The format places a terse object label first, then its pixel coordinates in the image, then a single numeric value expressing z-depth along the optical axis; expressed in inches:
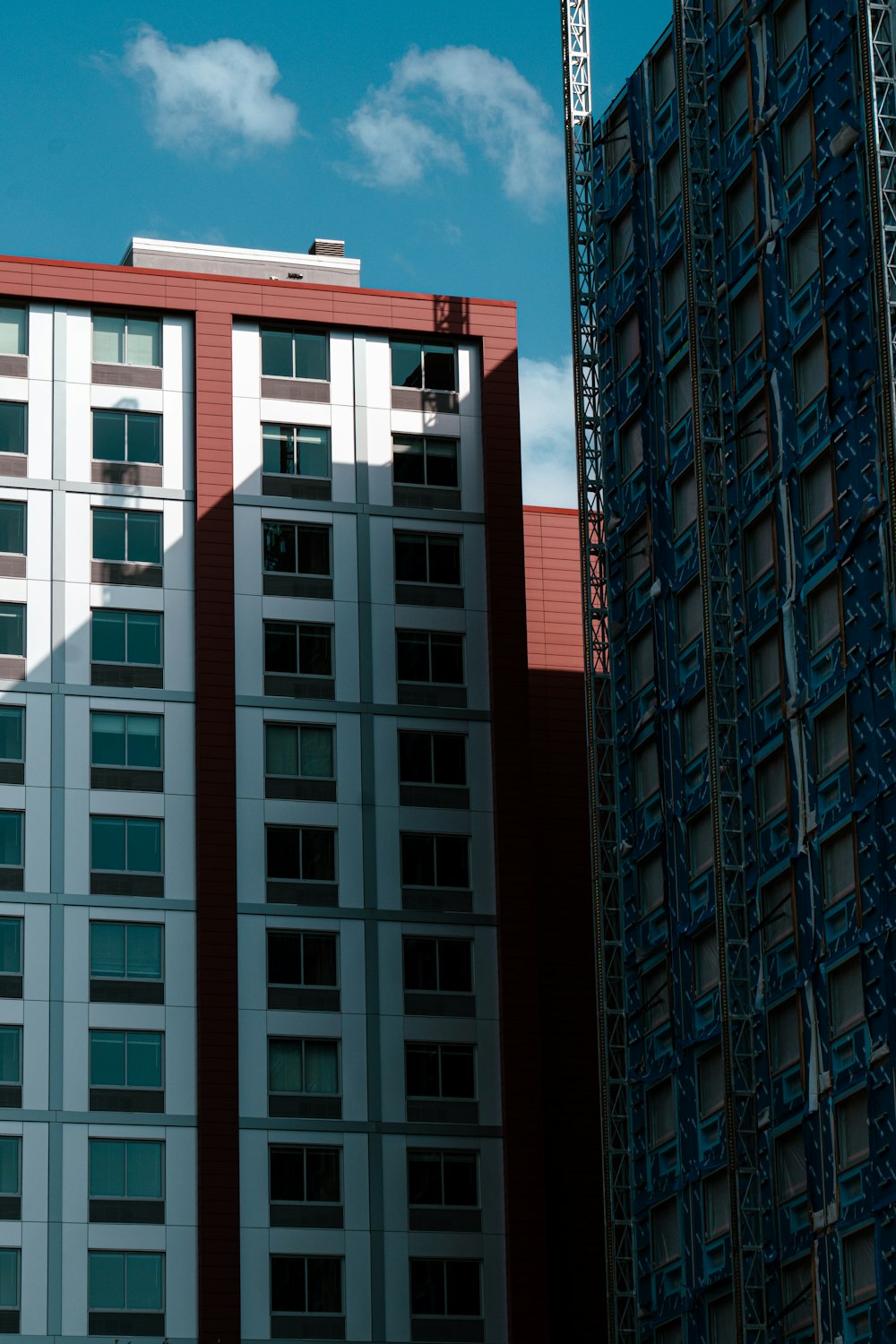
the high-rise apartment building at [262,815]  3602.4
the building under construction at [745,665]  2819.9
